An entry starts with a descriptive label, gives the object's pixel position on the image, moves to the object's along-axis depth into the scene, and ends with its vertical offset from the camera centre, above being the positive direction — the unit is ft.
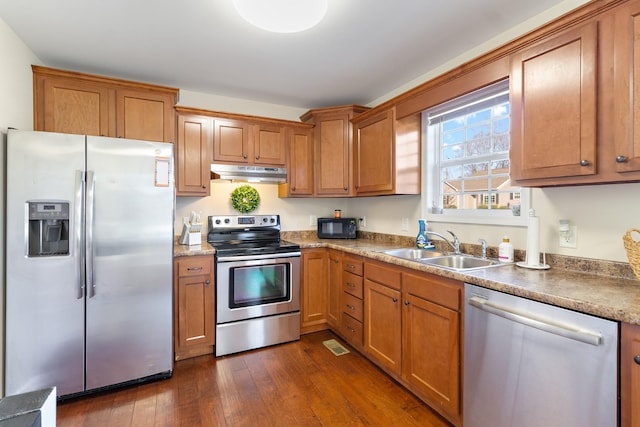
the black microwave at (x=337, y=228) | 10.93 -0.61
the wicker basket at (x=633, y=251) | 4.38 -0.56
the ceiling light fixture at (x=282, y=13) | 4.74 +3.24
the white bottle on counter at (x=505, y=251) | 6.31 -0.83
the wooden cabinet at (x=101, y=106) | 7.61 +2.83
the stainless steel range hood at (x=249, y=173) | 9.61 +1.26
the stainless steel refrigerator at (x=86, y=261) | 6.05 -1.09
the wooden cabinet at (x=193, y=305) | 8.05 -2.56
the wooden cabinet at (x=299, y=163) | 10.70 +1.75
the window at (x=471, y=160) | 6.98 +1.36
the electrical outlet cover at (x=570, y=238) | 5.58 -0.49
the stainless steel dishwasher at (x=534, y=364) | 3.66 -2.13
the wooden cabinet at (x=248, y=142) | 9.70 +2.33
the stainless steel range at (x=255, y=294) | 8.43 -2.45
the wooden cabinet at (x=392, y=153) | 8.66 +1.74
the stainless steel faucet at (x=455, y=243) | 7.61 -0.79
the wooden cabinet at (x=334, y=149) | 10.48 +2.20
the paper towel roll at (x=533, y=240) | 5.67 -0.53
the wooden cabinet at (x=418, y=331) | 5.50 -2.54
